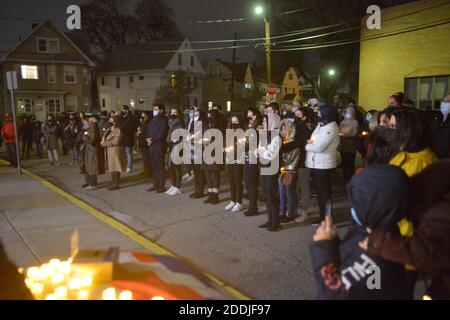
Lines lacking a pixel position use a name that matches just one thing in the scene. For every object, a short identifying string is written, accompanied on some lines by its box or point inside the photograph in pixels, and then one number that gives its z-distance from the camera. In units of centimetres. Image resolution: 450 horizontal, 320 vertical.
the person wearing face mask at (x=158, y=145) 1006
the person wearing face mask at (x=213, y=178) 888
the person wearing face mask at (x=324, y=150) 668
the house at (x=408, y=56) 1825
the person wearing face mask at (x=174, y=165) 995
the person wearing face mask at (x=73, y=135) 1536
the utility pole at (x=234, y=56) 3762
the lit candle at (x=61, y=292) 250
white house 5075
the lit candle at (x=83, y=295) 253
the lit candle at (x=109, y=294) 252
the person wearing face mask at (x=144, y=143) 1207
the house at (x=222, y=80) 5769
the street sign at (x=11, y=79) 1290
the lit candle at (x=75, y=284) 262
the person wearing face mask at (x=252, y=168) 764
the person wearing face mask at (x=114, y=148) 1035
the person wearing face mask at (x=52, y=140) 1535
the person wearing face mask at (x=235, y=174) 815
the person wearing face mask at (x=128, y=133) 1382
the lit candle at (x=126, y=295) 250
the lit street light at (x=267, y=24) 2052
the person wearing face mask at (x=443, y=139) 623
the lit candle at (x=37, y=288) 256
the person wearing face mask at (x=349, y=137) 1045
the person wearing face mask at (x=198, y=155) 948
